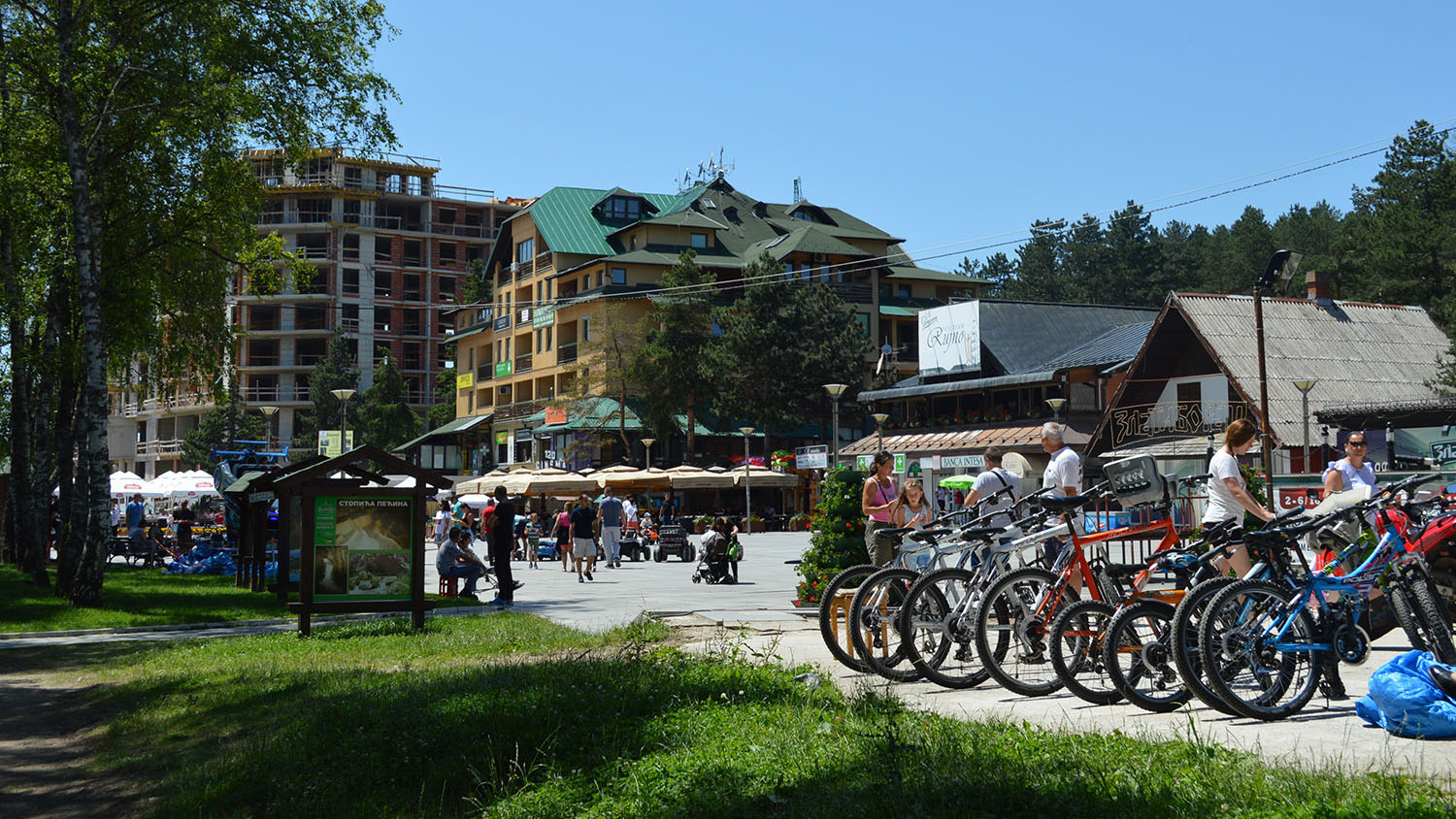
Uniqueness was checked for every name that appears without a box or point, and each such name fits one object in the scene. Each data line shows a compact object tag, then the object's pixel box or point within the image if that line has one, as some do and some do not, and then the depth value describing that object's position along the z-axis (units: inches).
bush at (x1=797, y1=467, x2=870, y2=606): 573.3
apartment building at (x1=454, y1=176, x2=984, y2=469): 2834.6
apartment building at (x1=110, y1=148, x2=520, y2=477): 3887.8
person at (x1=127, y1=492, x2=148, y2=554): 1231.5
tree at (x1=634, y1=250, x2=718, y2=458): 2566.4
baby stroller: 949.2
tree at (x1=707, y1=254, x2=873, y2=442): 2516.0
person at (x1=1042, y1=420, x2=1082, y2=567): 426.9
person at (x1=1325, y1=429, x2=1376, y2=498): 432.1
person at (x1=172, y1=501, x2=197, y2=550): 1247.8
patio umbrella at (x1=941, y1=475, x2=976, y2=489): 1765.5
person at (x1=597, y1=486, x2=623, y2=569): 1170.0
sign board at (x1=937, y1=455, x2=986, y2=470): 2191.2
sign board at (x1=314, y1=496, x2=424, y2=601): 538.0
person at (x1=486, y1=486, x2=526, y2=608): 723.4
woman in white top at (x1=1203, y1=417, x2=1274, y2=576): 370.0
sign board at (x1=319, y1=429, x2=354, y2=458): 1733.5
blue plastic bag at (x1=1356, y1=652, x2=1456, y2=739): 236.2
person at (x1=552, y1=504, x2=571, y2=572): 1197.5
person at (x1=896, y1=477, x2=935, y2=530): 548.1
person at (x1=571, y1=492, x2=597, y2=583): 1010.1
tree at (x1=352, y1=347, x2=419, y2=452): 3415.4
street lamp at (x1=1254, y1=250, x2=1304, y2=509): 1219.2
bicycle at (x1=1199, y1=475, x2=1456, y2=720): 259.8
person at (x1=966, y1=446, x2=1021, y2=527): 458.3
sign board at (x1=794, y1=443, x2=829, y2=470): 2081.7
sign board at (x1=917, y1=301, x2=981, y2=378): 2305.6
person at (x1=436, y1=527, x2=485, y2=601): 760.3
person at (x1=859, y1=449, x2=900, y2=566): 535.2
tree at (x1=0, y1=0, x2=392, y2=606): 720.3
